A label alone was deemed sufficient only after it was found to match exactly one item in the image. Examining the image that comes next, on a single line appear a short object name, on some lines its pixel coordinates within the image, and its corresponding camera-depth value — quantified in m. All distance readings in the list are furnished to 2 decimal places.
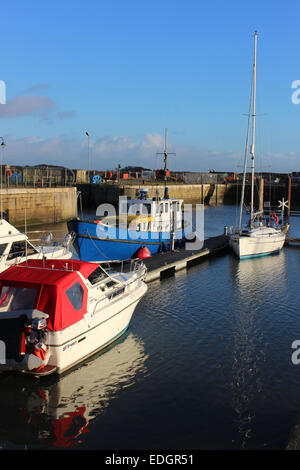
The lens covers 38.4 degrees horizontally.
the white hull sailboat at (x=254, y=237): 25.39
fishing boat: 22.05
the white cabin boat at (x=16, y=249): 15.29
